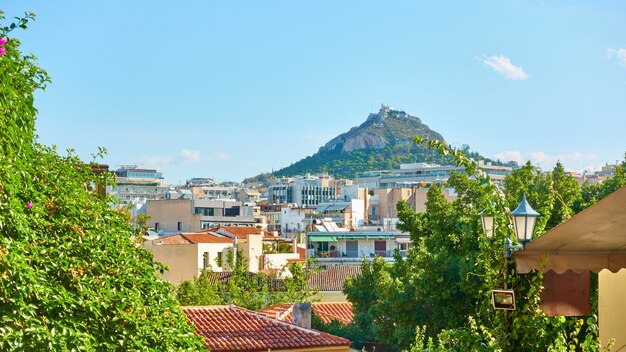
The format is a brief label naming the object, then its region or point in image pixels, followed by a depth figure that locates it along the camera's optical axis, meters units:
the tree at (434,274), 24.52
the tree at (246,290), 34.00
